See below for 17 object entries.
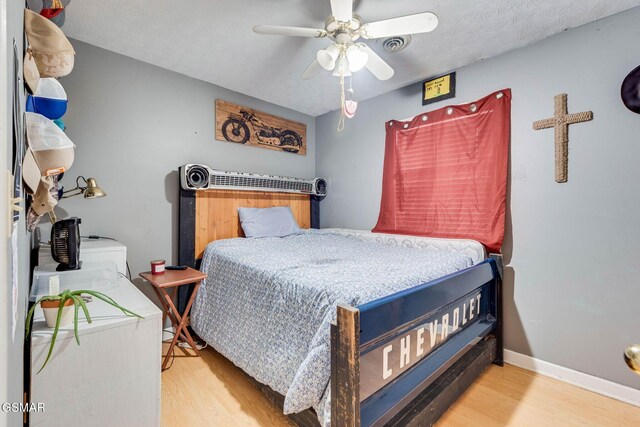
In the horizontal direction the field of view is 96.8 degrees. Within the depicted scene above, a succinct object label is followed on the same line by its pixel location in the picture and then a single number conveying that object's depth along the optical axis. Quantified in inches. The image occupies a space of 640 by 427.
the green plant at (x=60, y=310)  34.5
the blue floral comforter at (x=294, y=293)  46.9
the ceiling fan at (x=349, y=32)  58.8
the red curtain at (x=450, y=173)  87.8
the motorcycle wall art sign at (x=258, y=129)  116.0
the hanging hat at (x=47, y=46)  40.1
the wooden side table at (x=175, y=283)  77.4
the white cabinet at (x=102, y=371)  35.1
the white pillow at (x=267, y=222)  112.7
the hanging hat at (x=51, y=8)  53.7
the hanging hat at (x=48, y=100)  41.3
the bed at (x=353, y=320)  43.5
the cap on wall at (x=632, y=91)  66.6
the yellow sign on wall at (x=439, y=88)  99.9
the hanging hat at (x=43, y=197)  42.0
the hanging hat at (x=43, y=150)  36.3
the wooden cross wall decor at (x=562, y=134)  77.0
